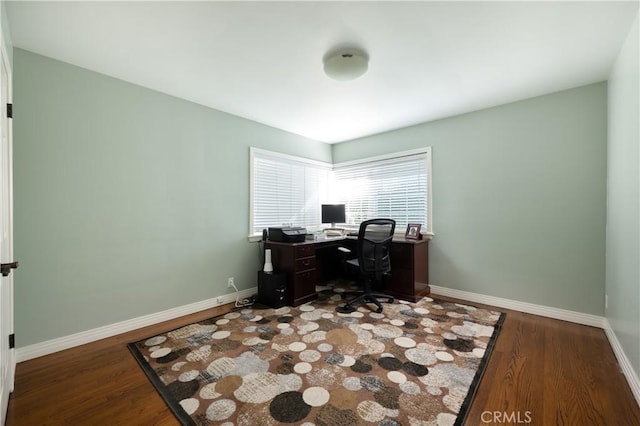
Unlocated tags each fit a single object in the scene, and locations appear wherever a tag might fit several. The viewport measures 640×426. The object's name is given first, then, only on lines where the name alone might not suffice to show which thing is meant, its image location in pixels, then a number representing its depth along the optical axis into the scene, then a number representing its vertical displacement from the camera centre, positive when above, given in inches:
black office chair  124.1 -18.7
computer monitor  178.2 -1.9
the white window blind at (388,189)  156.7 +13.7
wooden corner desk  130.2 -28.1
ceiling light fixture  86.1 +47.3
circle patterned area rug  62.3 -45.2
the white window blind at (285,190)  153.0 +13.4
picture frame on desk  146.6 -11.5
